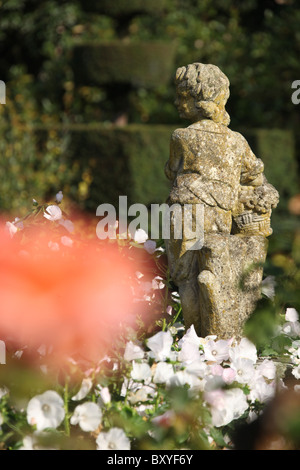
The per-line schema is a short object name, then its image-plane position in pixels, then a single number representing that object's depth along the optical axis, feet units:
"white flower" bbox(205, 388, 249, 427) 11.49
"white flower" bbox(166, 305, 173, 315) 18.65
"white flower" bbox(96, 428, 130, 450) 11.35
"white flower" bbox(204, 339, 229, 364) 15.07
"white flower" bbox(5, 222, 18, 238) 17.04
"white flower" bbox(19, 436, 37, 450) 11.31
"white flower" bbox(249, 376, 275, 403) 13.75
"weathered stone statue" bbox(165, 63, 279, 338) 17.56
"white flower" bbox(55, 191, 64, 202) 18.67
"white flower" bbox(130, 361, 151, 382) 12.50
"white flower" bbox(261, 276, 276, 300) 19.33
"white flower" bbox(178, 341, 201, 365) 13.52
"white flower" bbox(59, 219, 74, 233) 18.25
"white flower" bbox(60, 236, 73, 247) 16.54
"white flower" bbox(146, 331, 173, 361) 13.19
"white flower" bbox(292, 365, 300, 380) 15.74
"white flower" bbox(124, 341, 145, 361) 12.77
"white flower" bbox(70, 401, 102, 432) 11.54
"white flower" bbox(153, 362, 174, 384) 12.50
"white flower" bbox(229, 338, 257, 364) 14.94
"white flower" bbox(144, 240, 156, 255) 18.91
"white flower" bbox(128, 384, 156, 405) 12.82
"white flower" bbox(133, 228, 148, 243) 19.19
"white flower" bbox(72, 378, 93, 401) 12.28
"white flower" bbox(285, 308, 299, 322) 17.37
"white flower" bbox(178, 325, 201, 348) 15.79
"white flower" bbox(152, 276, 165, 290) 18.84
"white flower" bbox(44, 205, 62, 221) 18.01
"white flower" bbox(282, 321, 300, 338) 16.57
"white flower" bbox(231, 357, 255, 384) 13.80
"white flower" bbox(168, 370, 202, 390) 11.85
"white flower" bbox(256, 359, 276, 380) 14.56
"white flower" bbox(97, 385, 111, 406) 11.95
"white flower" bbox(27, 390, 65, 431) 11.23
